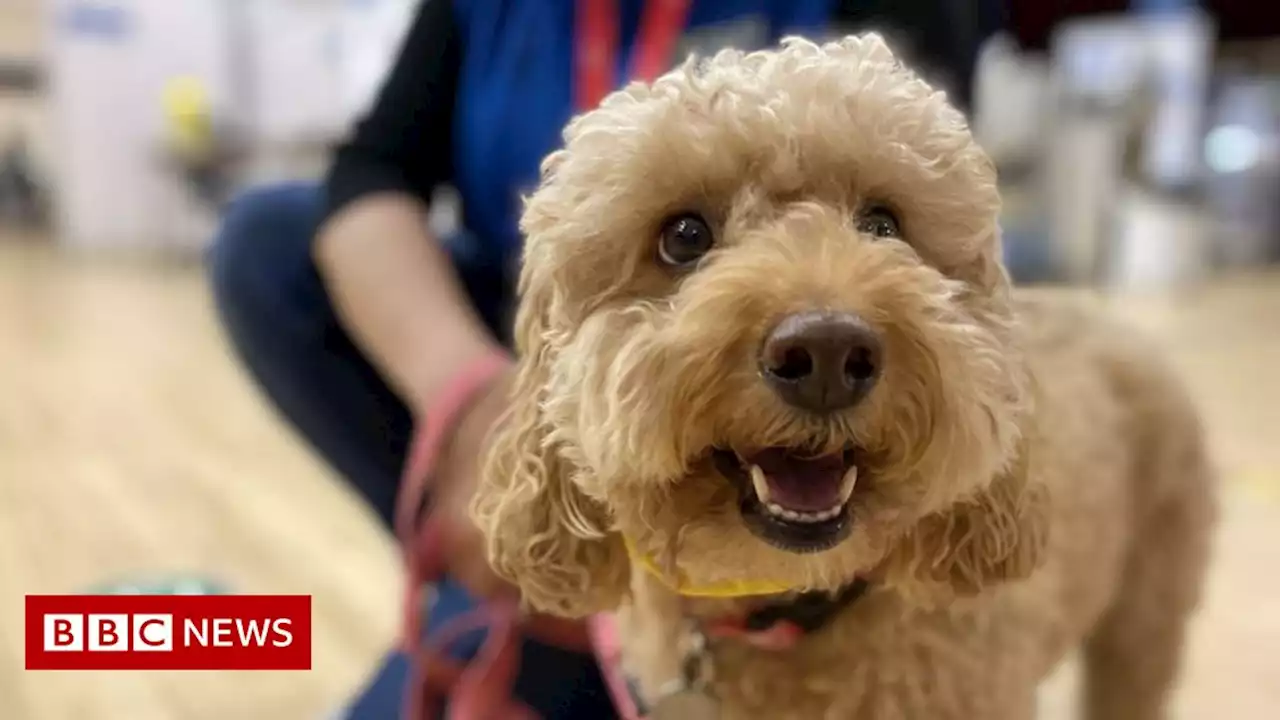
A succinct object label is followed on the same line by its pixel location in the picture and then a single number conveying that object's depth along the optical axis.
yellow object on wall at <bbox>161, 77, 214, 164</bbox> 4.81
